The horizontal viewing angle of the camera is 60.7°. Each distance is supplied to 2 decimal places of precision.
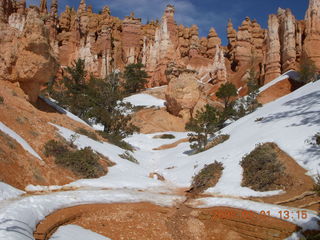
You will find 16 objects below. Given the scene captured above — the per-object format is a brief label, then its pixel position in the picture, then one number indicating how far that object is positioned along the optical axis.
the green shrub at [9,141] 10.00
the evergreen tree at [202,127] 21.06
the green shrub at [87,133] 18.39
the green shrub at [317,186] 8.59
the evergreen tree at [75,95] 28.95
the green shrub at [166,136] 32.26
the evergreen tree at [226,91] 35.52
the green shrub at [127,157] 17.97
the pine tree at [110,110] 23.74
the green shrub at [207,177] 12.23
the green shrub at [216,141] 18.81
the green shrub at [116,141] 21.84
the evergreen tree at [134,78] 56.53
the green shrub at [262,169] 10.48
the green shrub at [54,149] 11.93
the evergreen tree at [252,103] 30.69
